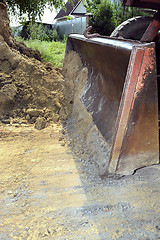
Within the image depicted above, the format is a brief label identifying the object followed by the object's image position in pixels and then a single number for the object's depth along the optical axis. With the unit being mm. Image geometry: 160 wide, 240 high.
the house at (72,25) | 11969
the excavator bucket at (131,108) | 1523
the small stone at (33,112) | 3096
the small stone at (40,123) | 2900
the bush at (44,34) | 9435
